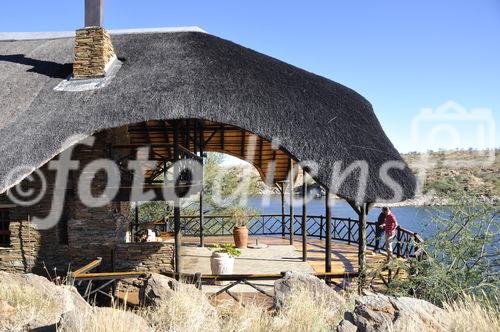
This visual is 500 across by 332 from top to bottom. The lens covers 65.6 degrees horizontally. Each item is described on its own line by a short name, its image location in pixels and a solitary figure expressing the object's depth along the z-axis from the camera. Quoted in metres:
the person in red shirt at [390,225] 9.00
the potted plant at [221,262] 8.38
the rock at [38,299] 4.32
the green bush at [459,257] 5.05
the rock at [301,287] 5.16
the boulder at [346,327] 3.68
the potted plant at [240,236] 12.04
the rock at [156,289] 5.37
